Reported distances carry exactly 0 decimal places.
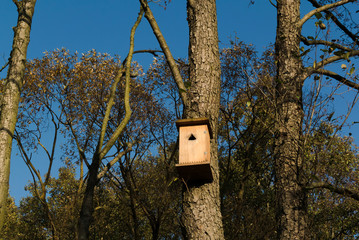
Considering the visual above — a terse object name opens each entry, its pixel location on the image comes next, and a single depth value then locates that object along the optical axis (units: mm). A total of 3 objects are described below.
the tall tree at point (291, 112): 12281
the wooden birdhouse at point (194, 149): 8250
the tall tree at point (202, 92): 8008
